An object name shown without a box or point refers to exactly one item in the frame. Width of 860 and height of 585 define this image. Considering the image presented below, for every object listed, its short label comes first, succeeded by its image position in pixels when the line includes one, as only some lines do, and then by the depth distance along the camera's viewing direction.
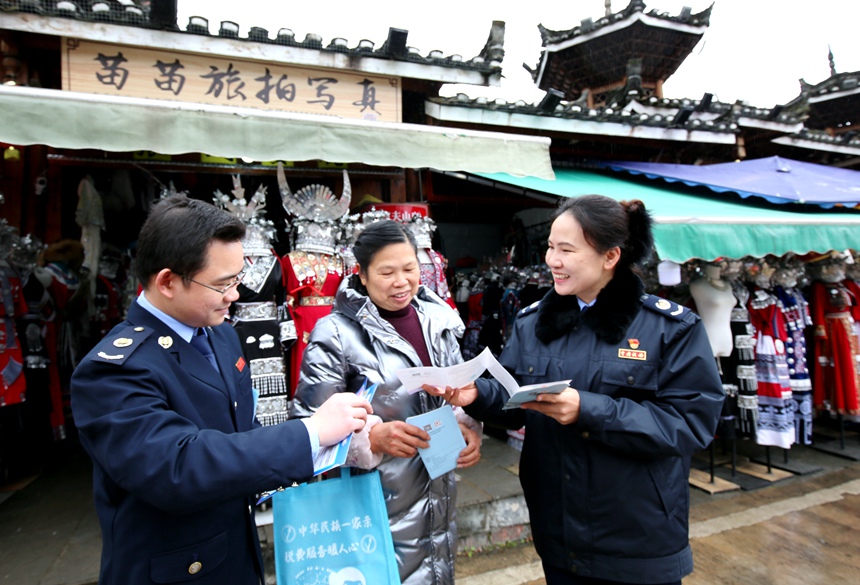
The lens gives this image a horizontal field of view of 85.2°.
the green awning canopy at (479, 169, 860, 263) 3.79
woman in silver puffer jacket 1.82
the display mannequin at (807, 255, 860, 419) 5.06
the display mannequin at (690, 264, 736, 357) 4.29
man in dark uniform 1.07
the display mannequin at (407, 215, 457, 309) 4.21
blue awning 5.74
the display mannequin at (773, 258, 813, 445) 4.82
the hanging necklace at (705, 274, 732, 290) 4.32
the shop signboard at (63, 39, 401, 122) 4.06
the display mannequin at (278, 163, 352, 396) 3.72
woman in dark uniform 1.56
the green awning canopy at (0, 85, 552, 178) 2.53
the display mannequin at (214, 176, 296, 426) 3.47
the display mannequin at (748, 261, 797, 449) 4.64
